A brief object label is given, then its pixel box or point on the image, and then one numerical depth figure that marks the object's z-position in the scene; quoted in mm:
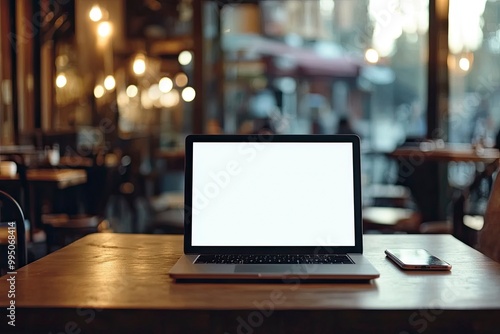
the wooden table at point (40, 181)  3888
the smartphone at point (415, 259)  1279
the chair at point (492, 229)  1674
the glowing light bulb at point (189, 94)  6297
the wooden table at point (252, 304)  999
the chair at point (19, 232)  1658
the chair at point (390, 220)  3943
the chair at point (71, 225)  3893
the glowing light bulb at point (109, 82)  8879
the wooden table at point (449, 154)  4340
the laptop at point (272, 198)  1374
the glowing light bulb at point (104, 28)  6847
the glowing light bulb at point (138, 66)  8531
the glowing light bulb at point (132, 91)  9500
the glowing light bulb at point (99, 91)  8758
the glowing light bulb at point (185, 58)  7458
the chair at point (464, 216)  2850
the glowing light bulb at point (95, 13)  6238
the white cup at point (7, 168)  3560
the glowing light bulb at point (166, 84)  9316
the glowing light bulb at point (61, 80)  8371
